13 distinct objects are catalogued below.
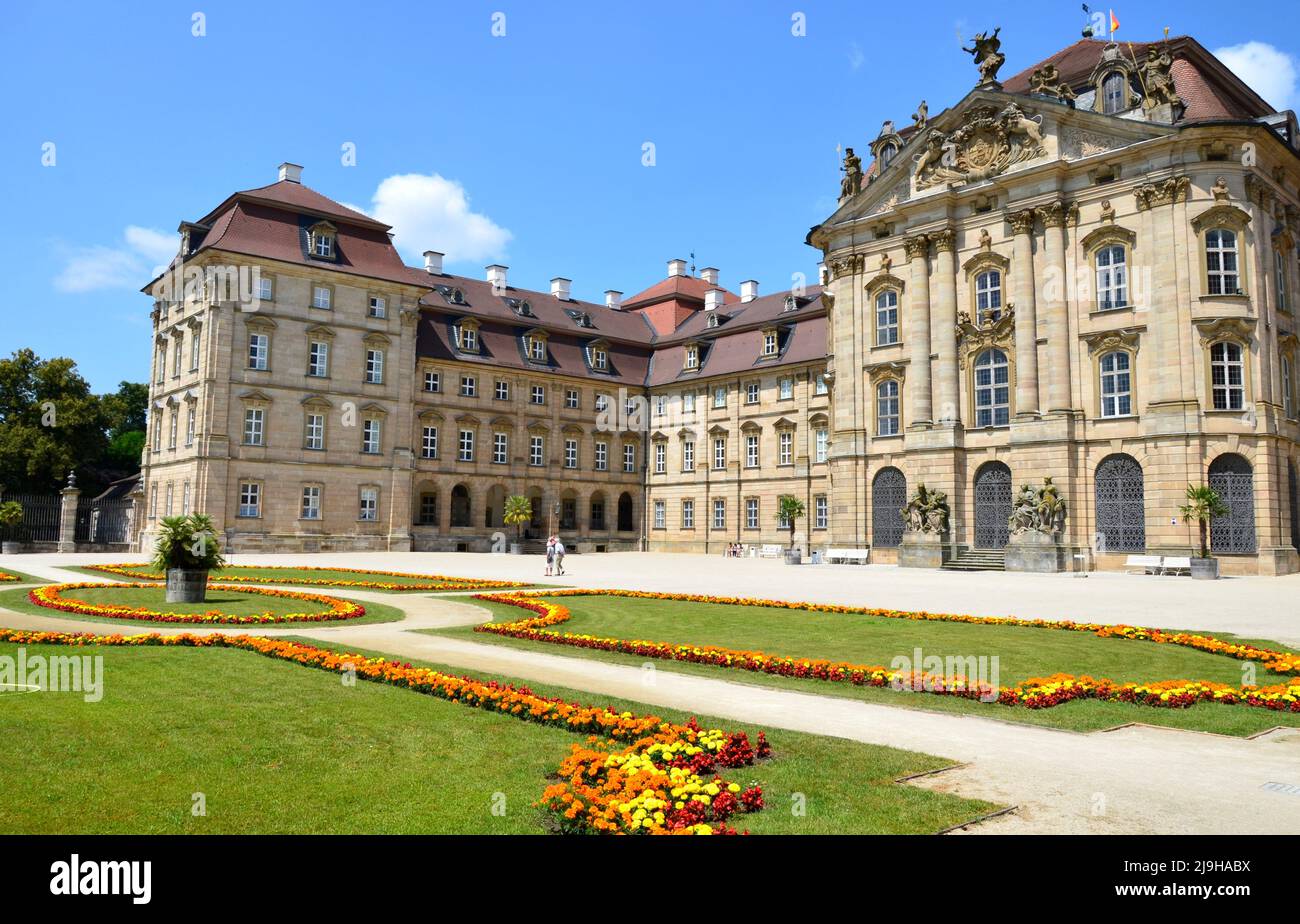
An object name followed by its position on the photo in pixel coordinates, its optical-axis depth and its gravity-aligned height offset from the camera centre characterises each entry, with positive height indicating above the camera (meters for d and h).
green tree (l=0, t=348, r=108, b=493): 63.09 +8.15
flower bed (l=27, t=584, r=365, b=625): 17.41 -1.39
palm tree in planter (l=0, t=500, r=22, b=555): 51.69 +0.83
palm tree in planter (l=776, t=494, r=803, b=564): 57.09 +2.15
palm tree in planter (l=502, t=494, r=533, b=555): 61.72 +2.04
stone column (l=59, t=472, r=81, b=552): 54.25 +1.16
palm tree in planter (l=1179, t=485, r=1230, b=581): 36.00 +1.42
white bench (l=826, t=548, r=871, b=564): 46.31 -0.63
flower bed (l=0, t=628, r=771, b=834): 6.07 -1.71
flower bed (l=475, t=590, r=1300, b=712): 10.66 -1.68
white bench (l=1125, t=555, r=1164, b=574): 36.34 -0.72
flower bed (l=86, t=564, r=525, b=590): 26.66 -1.23
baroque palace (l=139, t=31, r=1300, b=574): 38.19 +9.81
